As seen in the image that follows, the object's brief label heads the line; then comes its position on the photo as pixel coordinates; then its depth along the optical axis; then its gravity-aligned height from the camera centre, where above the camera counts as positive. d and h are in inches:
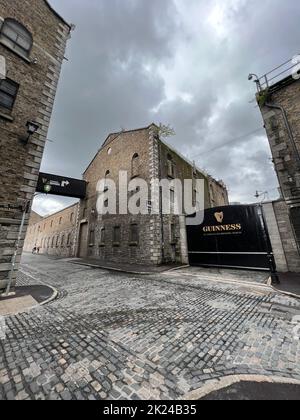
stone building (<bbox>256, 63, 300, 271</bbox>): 341.4 +202.5
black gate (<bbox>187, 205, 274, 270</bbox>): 398.6 +25.4
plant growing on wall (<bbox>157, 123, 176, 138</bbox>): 624.4 +409.8
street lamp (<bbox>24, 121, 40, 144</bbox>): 264.3 +182.1
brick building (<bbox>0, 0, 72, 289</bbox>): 256.8 +254.3
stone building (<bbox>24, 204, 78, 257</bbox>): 941.1 +117.3
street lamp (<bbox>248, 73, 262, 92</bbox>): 413.1 +383.7
